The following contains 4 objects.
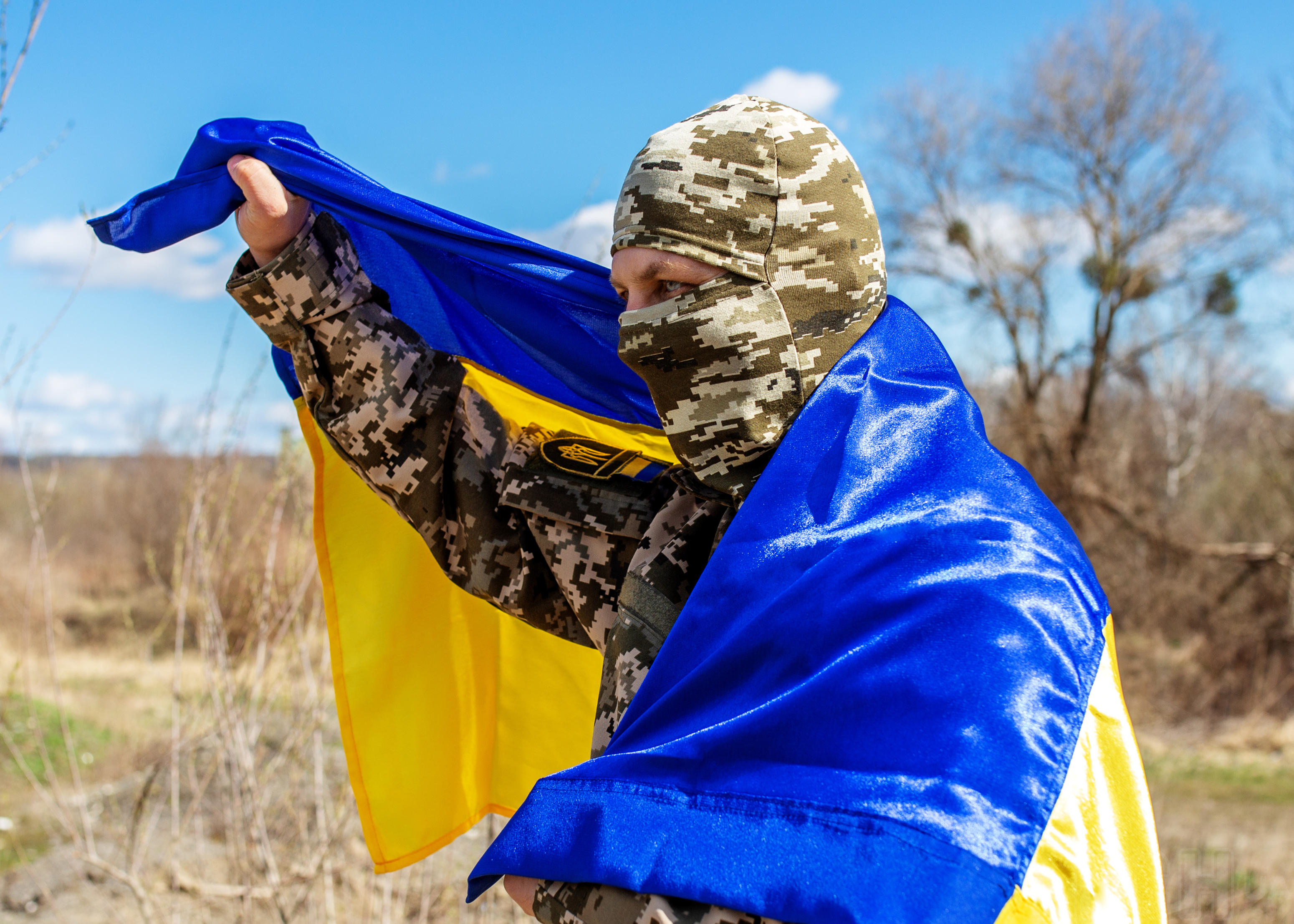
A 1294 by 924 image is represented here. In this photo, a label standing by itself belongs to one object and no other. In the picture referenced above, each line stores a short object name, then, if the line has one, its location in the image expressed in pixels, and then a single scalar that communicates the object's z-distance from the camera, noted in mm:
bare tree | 16984
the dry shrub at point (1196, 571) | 14133
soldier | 1649
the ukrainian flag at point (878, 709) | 1122
